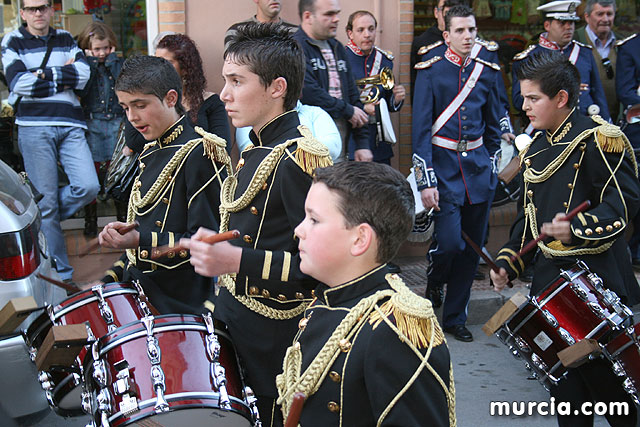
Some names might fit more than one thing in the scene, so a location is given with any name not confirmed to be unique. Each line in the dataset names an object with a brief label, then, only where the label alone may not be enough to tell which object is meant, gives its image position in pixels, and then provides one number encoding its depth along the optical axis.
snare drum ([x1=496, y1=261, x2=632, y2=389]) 3.29
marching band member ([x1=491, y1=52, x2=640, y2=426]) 3.44
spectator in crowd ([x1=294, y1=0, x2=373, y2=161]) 5.50
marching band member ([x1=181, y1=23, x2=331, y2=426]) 2.72
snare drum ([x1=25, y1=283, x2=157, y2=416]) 2.91
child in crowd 6.32
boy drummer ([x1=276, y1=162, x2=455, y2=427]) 1.97
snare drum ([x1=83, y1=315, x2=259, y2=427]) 2.50
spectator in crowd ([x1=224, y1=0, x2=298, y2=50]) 5.88
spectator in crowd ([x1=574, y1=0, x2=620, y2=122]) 7.41
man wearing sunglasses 5.95
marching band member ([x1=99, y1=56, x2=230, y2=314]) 3.22
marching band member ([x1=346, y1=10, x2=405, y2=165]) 6.09
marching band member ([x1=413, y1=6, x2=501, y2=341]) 5.53
